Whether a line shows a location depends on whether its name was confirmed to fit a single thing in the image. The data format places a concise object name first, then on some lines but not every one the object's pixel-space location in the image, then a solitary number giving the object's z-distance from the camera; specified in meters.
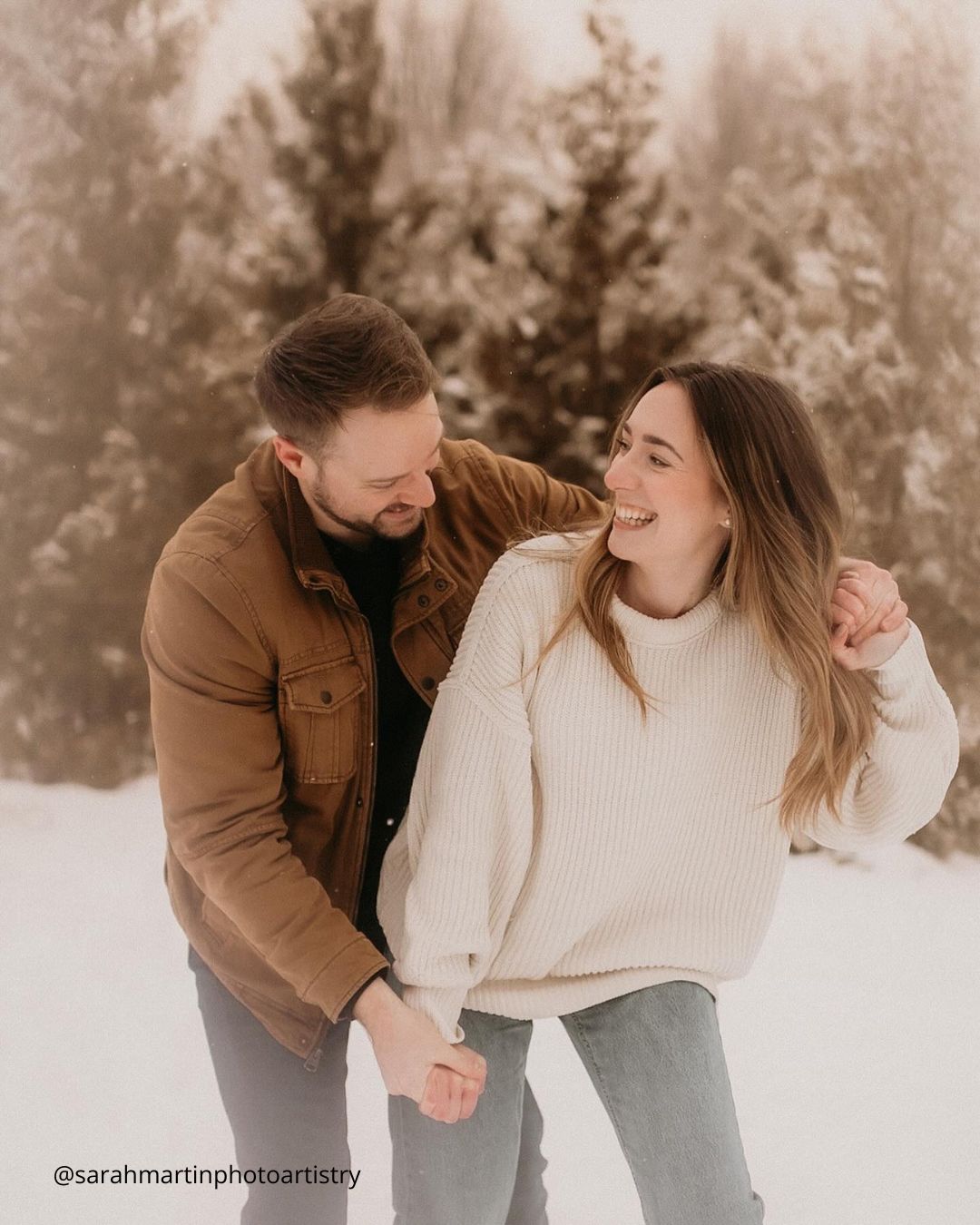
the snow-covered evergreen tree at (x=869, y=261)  2.87
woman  1.37
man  1.41
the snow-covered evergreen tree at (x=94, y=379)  2.91
